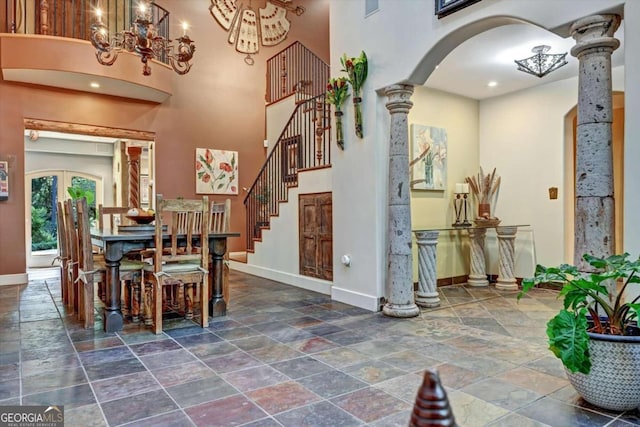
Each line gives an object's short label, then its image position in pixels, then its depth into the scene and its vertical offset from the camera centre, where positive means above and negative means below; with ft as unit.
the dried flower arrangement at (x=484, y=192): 18.66 +0.87
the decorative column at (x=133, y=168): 21.51 +2.52
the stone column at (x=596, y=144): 8.02 +1.33
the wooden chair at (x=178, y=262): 11.32 -1.57
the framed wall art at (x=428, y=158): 17.37 +2.33
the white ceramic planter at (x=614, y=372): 6.41 -2.63
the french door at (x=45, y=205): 28.48 +0.52
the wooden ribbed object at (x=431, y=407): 2.17 -1.08
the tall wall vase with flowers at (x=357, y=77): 14.02 +4.72
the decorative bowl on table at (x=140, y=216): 13.58 -0.15
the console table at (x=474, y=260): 14.62 -2.08
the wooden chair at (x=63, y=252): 15.08 -1.55
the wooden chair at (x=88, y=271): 11.92 -1.80
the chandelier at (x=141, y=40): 13.87 +6.20
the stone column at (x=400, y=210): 13.16 +0.02
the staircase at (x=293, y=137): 17.82 +3.64
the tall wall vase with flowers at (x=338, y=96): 14.83 +4.31
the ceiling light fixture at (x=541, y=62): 13.50 +5.10
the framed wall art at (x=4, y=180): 19.96 +1.61
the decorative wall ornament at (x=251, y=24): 24.34 +11.95
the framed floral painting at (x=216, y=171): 26.03 +2.66
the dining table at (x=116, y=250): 11.55 -1.13
